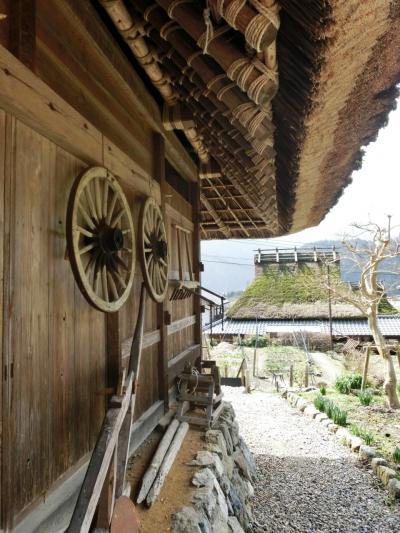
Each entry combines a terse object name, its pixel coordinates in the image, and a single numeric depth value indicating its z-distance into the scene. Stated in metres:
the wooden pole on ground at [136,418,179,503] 2.51
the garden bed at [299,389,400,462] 6.78
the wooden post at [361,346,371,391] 9.95
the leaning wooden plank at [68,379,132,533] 1.39
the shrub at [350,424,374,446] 6.67
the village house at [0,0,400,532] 1.48
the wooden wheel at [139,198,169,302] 2.88
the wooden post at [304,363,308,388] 11.77
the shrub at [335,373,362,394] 10.62
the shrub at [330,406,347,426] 7.53
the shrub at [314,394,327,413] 8.48
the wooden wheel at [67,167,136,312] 1.82
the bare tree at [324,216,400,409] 10.07
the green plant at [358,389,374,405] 9.23
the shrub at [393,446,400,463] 5.85
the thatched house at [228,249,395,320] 20.41
